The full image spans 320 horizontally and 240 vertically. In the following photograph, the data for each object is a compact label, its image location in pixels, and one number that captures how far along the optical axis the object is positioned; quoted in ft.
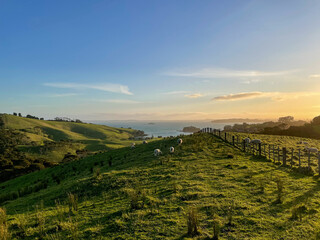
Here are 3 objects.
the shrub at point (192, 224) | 24.64
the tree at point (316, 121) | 317.38
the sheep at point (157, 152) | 83.36
